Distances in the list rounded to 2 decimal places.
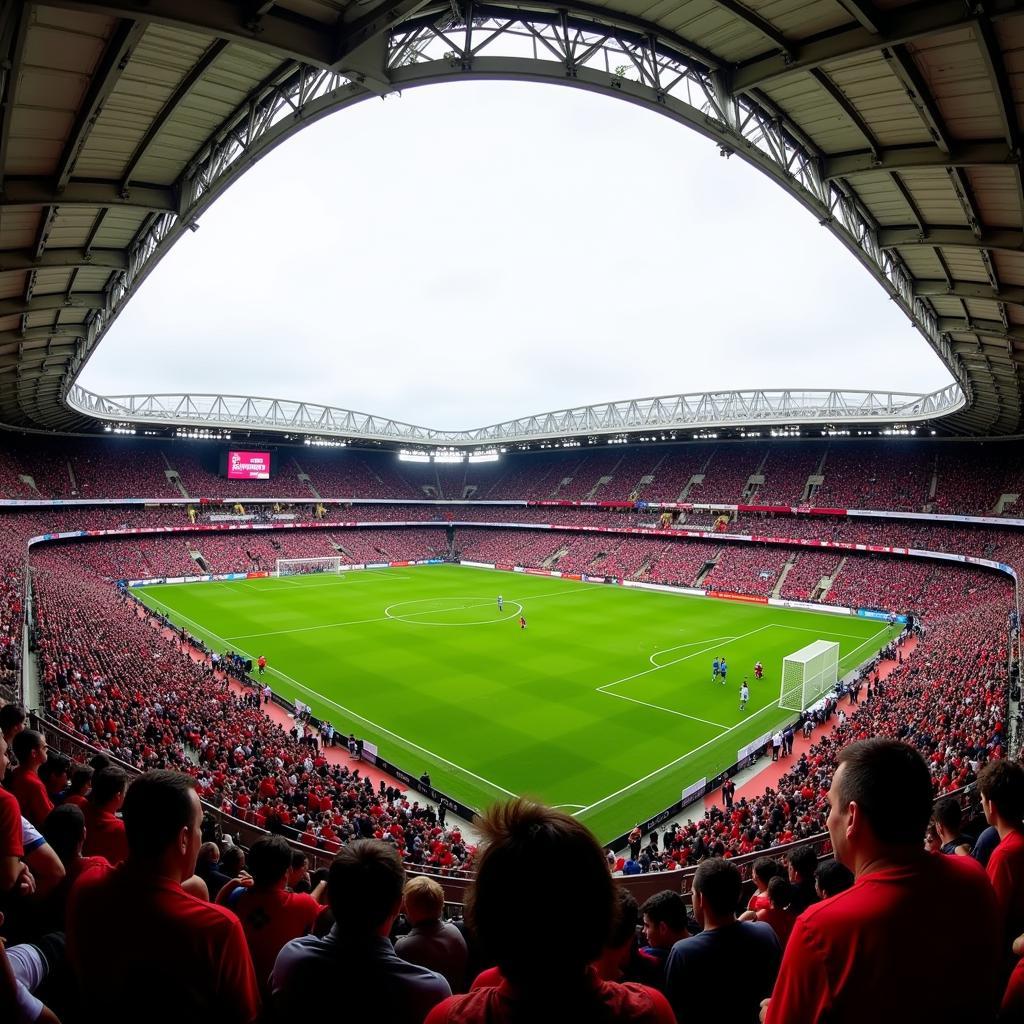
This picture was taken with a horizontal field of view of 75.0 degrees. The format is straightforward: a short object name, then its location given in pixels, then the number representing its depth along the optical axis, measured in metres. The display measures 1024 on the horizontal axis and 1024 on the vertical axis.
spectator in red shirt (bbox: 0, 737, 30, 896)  3.49
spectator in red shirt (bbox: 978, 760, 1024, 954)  3.83
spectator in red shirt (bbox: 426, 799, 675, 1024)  1.67
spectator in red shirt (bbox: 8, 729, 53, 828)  5.54
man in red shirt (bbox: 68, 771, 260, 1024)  2.44
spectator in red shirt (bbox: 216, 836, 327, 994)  4.07
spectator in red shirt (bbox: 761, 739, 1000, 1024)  2.08
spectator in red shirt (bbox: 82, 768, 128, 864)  5.22
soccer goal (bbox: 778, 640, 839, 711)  26.77
